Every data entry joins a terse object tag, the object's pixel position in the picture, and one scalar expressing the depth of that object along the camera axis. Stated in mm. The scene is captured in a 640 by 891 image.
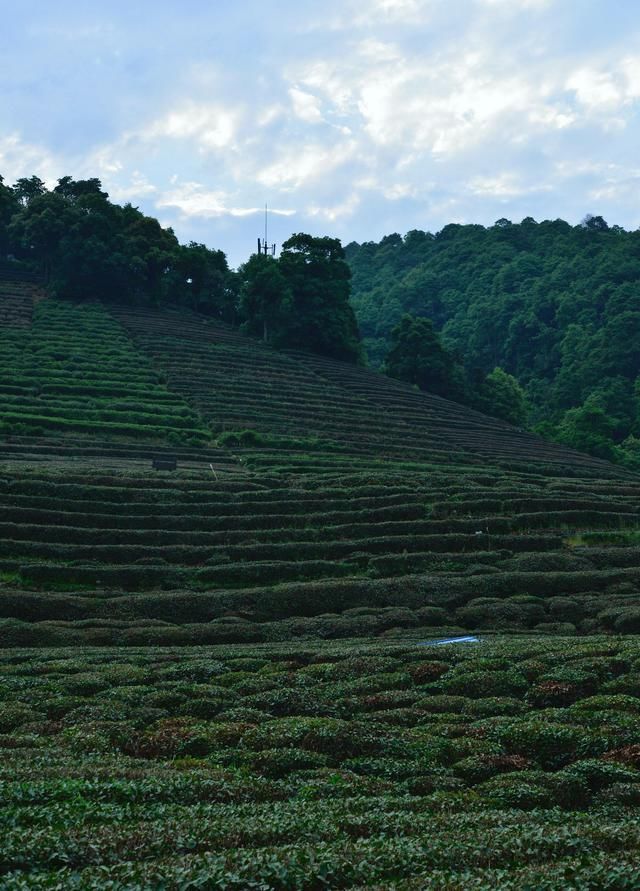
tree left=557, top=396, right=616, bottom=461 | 99788
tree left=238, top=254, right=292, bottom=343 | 105625
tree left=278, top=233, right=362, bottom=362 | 107688
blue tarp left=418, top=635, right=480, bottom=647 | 33350
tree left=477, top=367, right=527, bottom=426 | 105938
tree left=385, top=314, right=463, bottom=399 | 106125
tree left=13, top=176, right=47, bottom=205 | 131875
